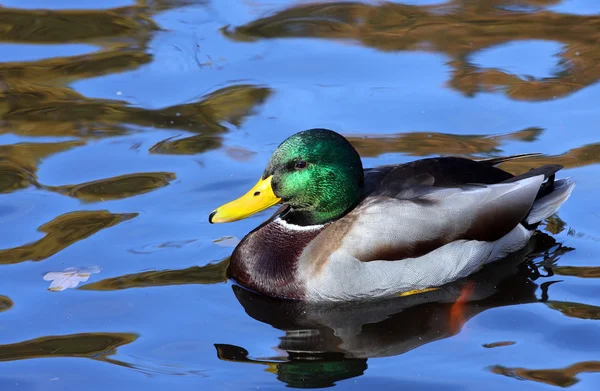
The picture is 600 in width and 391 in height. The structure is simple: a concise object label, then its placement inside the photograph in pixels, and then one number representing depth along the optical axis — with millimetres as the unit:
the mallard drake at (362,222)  13156
